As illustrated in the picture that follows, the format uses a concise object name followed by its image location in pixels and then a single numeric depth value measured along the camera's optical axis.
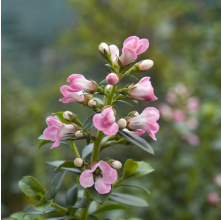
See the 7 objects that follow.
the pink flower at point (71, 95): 0.35
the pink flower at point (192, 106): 0.77
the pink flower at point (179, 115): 0.74
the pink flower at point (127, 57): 0.34
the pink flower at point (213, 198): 0.65
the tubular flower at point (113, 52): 0.36
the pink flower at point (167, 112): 0.78
